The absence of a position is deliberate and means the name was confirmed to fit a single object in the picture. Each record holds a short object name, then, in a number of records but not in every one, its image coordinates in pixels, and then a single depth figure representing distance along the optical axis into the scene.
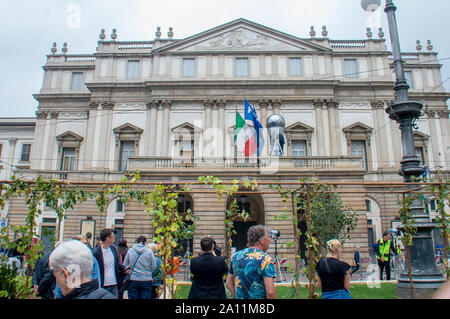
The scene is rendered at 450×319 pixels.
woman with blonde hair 5.30
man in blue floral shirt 4.40
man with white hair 2.95
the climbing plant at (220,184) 7.58
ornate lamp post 9.66
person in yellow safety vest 13.94
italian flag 21.83
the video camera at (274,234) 15.92
